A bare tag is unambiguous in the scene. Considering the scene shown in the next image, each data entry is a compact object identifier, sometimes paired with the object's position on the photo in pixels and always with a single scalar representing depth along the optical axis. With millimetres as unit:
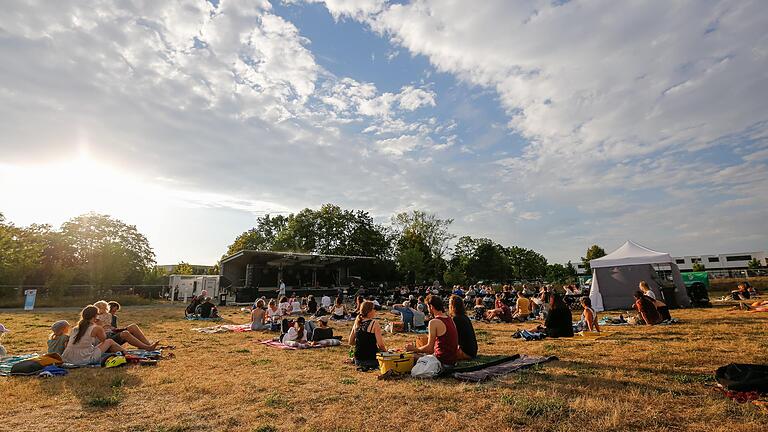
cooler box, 5633
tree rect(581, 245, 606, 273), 69562
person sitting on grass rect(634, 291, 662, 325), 10703
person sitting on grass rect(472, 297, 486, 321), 15027
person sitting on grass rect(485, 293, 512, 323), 14016
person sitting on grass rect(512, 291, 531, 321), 14273
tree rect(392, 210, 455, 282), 46000
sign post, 20486
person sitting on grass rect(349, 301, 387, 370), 6363
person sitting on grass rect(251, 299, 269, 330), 12984
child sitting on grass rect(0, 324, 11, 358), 6916
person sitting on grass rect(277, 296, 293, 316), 15410
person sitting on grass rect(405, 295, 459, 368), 5762
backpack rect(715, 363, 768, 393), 4004
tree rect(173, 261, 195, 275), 52109
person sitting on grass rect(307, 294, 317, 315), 18062
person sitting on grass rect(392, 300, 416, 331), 12117
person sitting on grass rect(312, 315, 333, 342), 9480
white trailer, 30234
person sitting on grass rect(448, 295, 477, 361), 6379
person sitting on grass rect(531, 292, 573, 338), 9091
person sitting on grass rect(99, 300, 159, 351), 7852
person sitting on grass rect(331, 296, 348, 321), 15945
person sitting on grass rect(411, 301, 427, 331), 12227
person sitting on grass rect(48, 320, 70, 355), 6863
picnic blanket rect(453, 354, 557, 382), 5164
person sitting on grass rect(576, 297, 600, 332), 9625
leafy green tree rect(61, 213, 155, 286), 29797
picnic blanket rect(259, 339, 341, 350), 9078
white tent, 15641
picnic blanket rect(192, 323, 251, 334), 12428
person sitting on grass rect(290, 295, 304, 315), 17641
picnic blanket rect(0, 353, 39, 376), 5947
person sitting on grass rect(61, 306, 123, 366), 6630
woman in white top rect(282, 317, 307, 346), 9539
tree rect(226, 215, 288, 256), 53406
